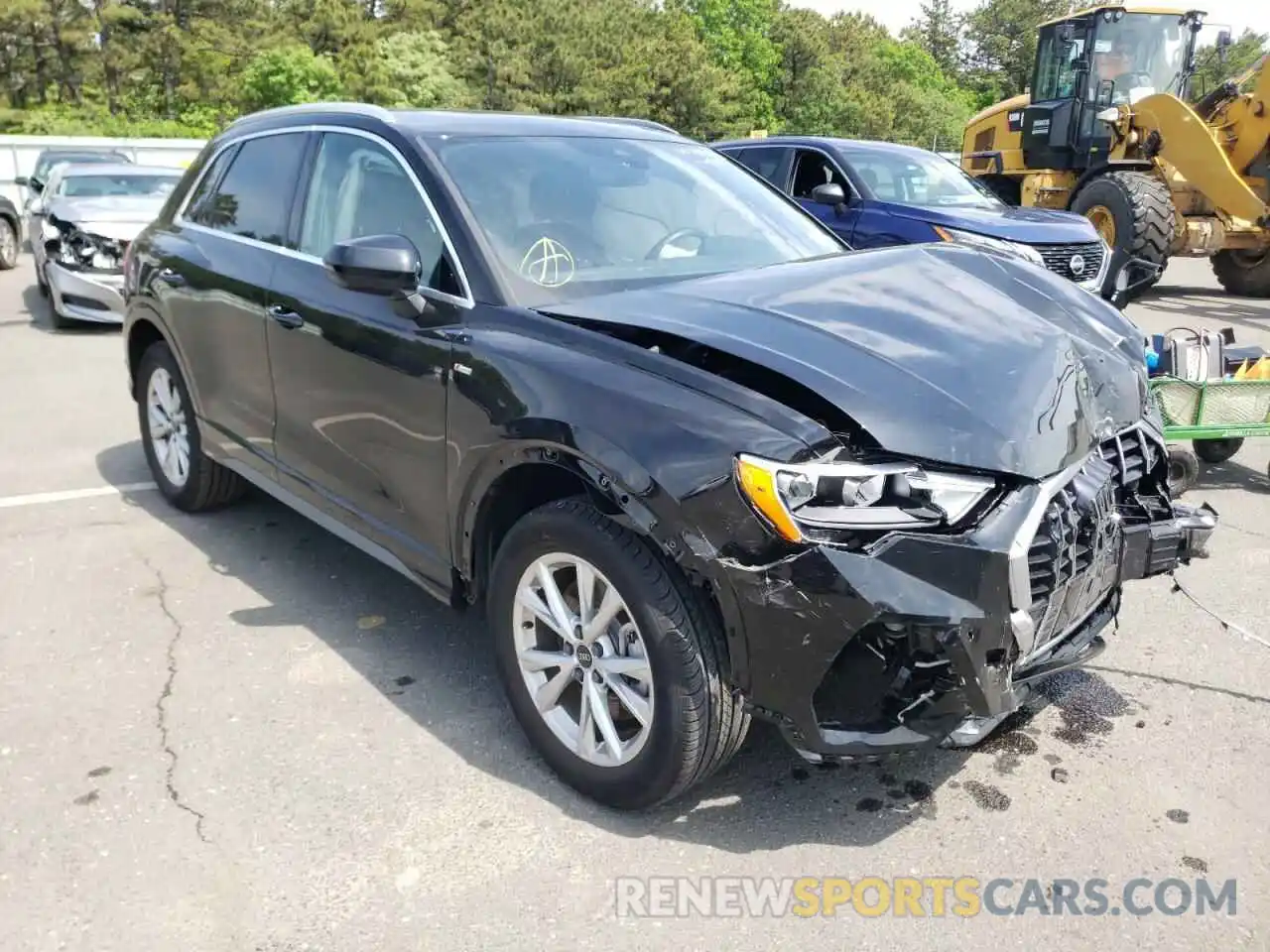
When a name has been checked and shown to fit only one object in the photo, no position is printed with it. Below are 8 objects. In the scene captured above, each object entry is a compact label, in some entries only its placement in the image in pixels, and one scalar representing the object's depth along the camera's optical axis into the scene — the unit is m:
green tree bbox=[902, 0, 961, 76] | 97.75
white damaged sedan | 10.23
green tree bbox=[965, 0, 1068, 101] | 77.56
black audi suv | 2.47
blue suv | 9.27
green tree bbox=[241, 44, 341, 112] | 49.56
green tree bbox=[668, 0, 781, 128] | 69.06
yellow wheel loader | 12.40
